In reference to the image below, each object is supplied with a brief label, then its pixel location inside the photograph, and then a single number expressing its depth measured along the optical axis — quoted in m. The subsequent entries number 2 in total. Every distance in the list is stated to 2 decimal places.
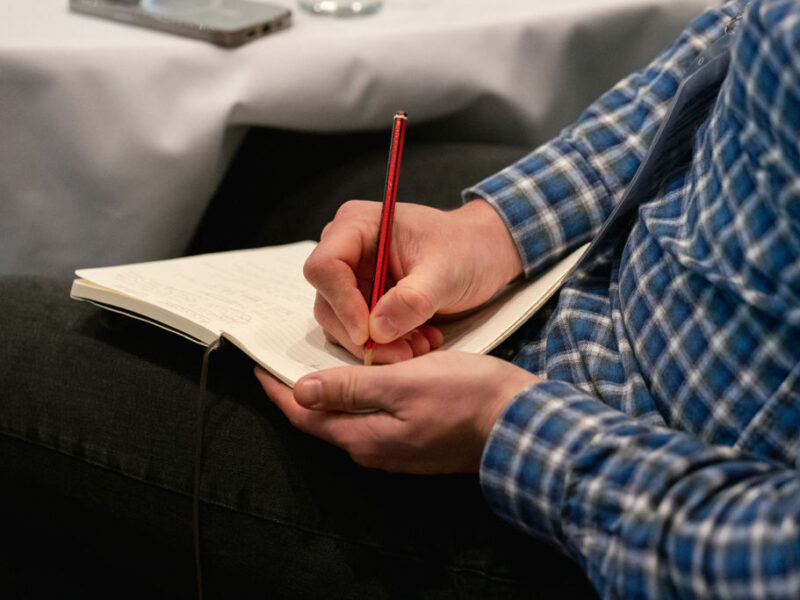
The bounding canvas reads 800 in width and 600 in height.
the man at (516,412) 1.09
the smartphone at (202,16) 1.52
